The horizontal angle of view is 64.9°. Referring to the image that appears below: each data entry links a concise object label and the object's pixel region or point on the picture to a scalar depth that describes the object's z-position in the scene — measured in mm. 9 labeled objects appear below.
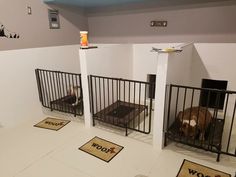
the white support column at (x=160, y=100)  1909
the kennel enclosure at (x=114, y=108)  2568
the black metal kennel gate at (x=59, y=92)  2959
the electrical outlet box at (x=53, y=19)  3124
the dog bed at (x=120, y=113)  2526
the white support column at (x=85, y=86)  2466
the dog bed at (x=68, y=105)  2934
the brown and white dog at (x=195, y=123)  2043
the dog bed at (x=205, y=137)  1992
